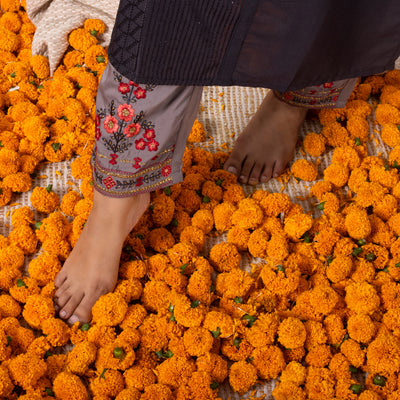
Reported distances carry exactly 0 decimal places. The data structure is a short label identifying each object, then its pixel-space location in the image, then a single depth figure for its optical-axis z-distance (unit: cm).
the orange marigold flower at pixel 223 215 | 175
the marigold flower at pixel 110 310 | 157
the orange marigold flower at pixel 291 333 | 157
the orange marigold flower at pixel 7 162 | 176
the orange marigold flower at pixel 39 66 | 197
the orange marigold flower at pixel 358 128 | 193
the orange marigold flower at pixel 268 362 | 156
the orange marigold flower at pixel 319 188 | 182
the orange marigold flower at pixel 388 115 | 196
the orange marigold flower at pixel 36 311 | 158
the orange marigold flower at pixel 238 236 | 173
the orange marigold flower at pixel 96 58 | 199
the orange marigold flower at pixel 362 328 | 160
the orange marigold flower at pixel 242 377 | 154
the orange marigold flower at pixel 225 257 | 169
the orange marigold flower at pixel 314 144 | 190
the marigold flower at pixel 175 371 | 153
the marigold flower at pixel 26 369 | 149
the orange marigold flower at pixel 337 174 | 184
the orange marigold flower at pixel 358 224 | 173
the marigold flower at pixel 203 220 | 174
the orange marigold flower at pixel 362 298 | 162
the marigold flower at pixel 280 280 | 164
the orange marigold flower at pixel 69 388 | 149
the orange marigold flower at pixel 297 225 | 172
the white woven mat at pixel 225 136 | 178
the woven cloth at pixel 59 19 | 200
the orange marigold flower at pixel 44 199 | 173
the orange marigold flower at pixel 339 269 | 167
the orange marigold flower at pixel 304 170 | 185
